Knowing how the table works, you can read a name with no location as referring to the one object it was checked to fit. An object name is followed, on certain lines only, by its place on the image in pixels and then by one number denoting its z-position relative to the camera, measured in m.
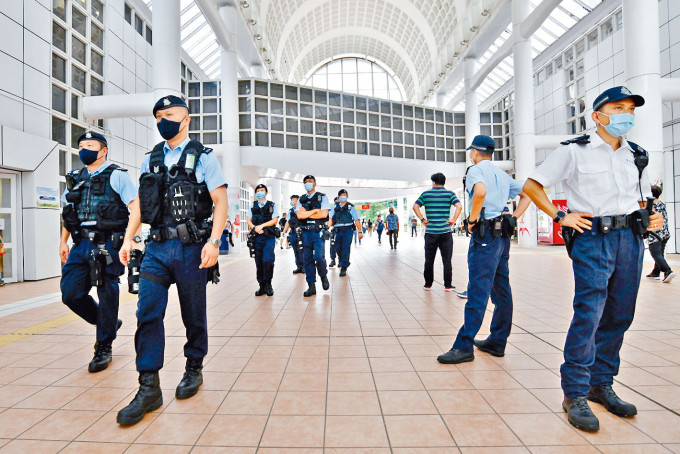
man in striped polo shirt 6.14
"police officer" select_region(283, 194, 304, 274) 7.76
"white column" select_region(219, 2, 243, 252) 16.69
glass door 8.52
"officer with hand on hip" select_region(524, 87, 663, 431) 2.16
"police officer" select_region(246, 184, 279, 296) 6.23
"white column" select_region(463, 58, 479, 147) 24.32
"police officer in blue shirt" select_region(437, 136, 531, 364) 3.16
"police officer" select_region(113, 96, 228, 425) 2.40
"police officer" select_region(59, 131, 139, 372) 3.07
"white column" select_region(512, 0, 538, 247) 17.19
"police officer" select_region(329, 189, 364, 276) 8.63
